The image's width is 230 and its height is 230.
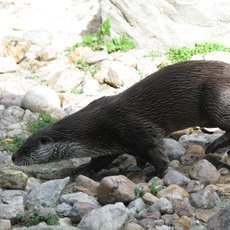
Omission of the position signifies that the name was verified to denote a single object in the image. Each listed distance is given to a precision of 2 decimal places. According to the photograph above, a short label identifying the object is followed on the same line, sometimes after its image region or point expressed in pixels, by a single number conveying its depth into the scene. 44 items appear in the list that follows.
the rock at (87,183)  9.58
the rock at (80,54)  16.78
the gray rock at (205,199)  8.65
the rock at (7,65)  16.55
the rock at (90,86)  15.11
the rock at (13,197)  9.05
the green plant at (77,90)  15.04
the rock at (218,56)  15.52
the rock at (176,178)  9.48
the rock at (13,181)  9.66
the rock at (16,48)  17.50
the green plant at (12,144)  11.70
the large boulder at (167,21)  16.48
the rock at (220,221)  7.27
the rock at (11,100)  14.12
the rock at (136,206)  8.52
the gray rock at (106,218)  7.73
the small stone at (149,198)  8.76
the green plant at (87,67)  16.06
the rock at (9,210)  8.41
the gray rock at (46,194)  9.00
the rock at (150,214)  8.26
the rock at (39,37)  18.25
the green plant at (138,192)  8.95
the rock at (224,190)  8.94
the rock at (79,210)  8.40
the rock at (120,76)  15.18
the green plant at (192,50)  15.99
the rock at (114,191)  8.77
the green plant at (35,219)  8.22
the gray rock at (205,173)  9.47
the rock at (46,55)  17.08
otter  10.08
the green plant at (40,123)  12.62
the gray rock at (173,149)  10.78
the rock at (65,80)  15.23
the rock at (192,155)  10.51
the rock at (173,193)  8.76
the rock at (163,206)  8.37
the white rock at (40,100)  13.52
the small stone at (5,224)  8.08
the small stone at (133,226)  7.90
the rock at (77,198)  8.82
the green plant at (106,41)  17.20
